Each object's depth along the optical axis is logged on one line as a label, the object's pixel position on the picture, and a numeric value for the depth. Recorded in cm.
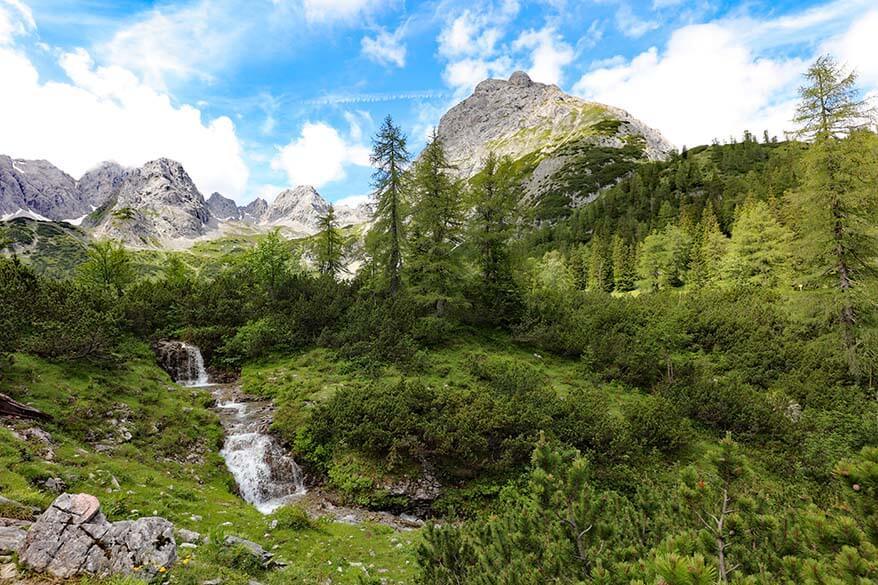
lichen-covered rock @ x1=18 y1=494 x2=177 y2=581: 521
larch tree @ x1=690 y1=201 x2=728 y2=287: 4784
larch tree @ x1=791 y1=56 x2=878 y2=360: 1800
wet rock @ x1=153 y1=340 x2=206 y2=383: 2138
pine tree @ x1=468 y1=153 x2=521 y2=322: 2597
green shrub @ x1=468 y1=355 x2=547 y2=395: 1700
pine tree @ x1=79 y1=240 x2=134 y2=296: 3534
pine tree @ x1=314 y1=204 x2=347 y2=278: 4169
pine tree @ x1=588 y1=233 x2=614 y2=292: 7081
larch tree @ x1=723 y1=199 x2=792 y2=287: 3684
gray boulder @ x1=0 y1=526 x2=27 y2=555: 528
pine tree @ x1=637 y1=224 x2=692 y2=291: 5444
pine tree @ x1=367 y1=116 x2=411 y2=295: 2592
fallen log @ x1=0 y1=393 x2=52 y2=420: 1123
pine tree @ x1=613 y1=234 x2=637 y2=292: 6625
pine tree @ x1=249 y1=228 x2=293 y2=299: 3217
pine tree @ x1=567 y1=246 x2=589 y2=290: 7669
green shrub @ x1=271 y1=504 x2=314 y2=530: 1006
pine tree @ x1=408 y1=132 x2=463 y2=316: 2459
